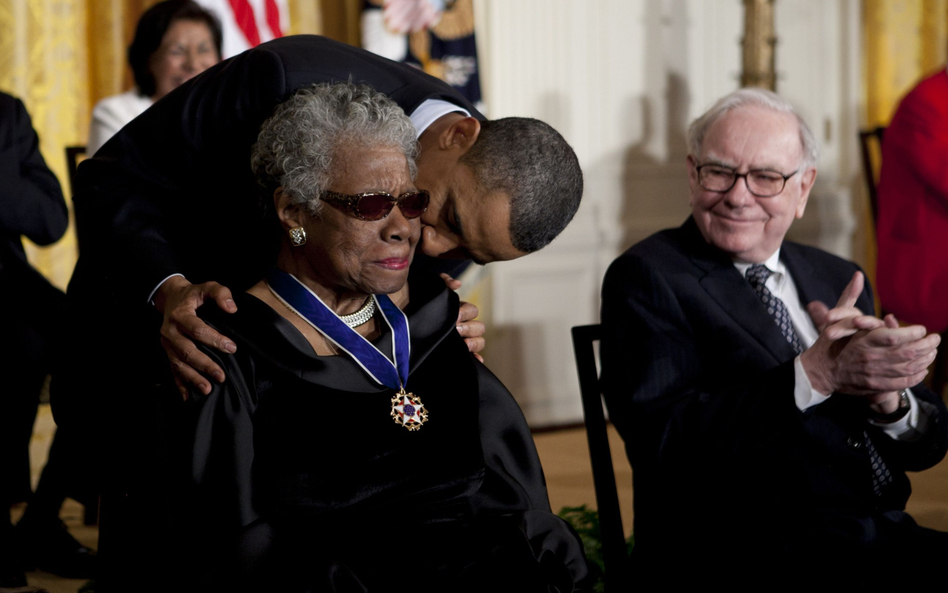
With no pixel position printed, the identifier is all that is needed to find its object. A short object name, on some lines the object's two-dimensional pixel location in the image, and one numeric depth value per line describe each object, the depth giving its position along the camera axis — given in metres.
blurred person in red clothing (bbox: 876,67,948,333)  8.93
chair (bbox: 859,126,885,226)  9.97
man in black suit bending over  3.60
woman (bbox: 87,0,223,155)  7.13
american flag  8.39
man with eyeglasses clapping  3.92
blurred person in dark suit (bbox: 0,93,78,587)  6.05
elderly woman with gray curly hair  3.24
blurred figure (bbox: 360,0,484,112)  9.05
